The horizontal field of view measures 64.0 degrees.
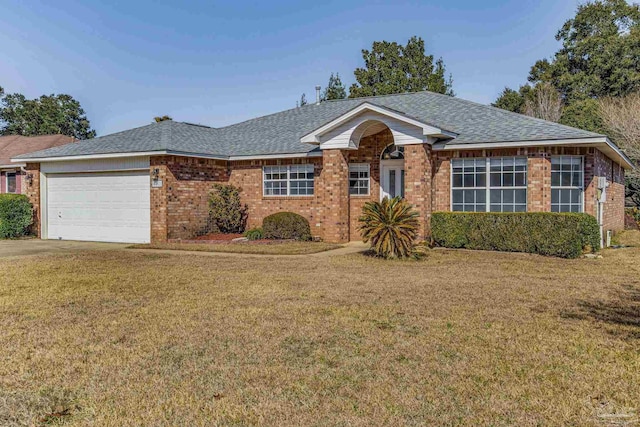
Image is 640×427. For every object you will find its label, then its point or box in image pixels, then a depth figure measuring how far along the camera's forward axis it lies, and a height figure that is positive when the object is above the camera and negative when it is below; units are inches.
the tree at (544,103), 1475.6 +323.5
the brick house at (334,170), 580.1 +55.8
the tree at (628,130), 1131.3 +190.7
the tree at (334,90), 1660.9 +400.6
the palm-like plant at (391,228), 490.9 -15.0
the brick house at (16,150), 1043.5 +142.1
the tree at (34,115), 1940.2 +371.8
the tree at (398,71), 1619.1 +456.7
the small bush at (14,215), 757.3 -4.6
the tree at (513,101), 1596.9 +351.0
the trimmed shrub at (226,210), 731.4 +3.1
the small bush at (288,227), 684.1 -20.1
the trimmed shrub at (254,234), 689.0 -29.5
